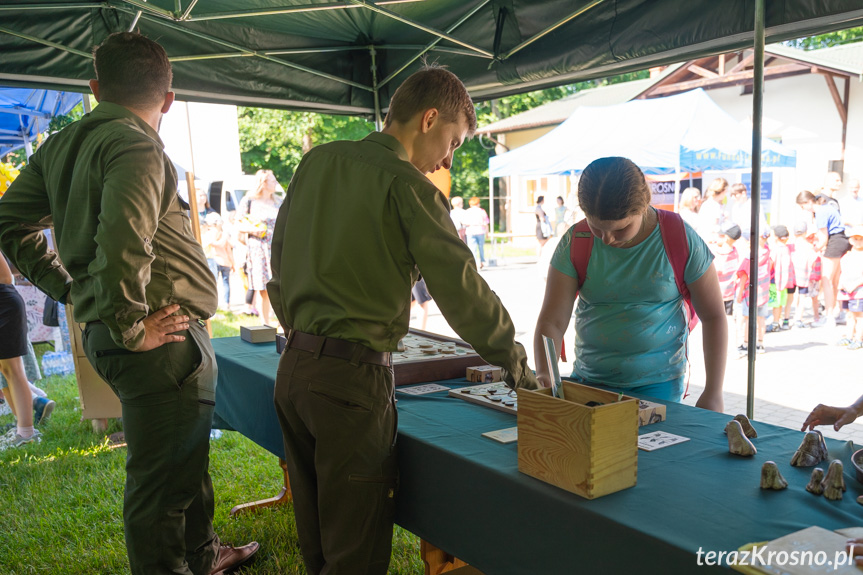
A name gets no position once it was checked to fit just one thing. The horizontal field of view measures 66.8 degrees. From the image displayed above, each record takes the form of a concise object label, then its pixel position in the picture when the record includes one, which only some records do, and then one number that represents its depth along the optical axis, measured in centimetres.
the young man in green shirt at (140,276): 165
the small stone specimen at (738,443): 139
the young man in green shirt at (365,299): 144
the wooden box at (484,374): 212
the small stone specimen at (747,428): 150
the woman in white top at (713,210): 740
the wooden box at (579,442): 118
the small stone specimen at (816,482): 119
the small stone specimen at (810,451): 132
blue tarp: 612
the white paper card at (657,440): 146
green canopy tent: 281
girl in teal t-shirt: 193
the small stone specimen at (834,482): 117
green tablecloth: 108
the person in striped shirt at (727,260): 658
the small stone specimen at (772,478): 121
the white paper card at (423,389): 201
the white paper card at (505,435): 153
